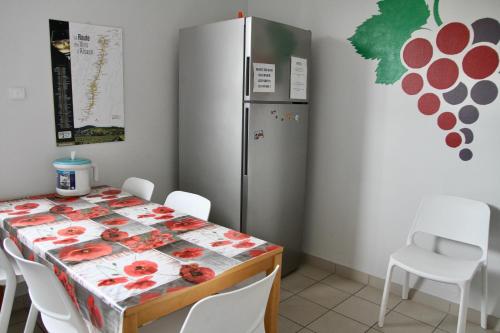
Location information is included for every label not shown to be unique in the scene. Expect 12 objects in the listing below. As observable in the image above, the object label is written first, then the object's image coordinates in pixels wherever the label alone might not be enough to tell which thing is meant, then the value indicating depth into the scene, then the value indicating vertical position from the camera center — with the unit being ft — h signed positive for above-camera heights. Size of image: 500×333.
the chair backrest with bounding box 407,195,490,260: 7.93 -2.13
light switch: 7.74 +0.26
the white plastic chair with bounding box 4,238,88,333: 4.66 -2.28
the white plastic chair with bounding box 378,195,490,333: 7.39 -2.53
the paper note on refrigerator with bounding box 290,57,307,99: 9.51 +0.80
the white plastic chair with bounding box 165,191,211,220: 7.59 -1.80
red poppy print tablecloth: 4.66 -1.95
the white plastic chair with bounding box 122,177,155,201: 8.74 -1.71
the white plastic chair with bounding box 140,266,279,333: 4.10 -2.13
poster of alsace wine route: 8.33 +0.55
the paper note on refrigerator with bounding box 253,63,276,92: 8.71 +0.73
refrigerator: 8.80 -0.24
